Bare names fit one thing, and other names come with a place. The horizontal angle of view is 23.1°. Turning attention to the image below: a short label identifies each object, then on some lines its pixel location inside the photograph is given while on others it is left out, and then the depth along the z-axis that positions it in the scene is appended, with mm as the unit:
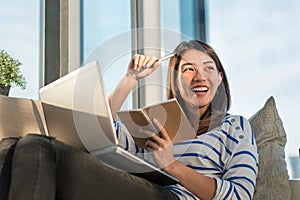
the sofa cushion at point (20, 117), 2255
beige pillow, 2310
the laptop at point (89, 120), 1884
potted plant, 2857
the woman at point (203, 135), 2067
